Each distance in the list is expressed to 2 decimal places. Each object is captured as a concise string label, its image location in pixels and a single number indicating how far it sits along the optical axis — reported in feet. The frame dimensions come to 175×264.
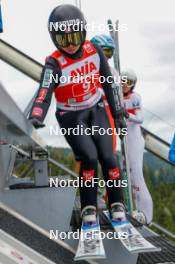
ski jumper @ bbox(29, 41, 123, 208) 16.60
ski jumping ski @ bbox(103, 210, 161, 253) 14.67
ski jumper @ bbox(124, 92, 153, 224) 26.76
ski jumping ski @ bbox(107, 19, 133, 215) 24.66
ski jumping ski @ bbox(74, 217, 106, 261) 14.25
